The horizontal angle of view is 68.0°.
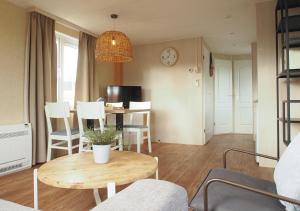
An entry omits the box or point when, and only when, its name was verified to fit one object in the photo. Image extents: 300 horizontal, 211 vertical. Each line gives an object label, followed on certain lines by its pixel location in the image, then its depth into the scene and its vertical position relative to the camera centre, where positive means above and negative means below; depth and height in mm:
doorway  6453 +251
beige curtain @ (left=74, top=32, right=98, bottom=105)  4148 +656
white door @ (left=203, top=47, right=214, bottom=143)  4975 +112
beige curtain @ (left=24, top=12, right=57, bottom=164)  3188 +397
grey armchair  1077 -500
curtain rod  3223 +1403
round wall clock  4906 +1081
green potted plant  1566 -268
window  3916 +720
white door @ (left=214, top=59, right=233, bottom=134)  6473 +251
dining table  3205 -96
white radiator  2785 -545
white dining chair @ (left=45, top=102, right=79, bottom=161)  3004 -288
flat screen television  4754 +242
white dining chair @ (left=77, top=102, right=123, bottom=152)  2898 -99
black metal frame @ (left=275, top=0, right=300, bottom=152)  2221 +541
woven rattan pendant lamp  3064 +835
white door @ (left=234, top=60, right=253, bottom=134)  6439 +218
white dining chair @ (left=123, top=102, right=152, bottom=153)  3629 -370
